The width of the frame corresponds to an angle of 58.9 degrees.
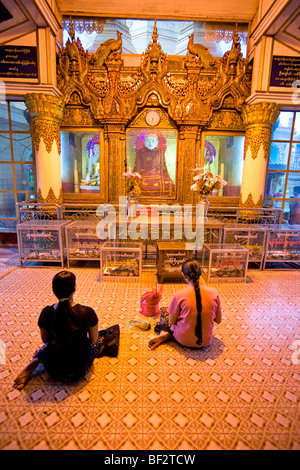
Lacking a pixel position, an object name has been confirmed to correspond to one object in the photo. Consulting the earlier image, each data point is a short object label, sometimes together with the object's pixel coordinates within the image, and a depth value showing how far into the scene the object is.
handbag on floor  2.77
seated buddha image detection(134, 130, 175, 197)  6.77
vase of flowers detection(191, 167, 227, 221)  5.30
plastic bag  3.49
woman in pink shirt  2.61
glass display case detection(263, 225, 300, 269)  5.48
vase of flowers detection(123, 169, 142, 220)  5.27
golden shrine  6.27
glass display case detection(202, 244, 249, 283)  4.75
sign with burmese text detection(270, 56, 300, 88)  6.07
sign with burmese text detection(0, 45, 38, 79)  5.87
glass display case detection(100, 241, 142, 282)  4.71
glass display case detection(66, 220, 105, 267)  5.32
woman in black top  2.12
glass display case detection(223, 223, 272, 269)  5.32
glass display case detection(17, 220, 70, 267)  5.23
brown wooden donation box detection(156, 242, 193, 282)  4.67
